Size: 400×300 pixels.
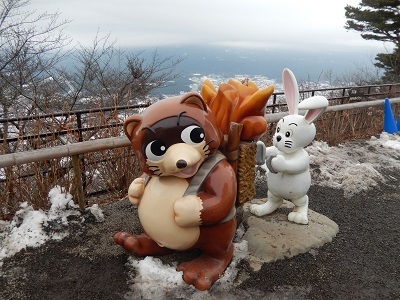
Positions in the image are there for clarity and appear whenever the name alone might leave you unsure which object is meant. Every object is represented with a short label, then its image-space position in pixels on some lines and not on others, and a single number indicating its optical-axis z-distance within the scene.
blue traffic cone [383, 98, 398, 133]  7.06
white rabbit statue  3.15
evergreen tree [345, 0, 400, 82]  14.98
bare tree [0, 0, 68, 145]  7.54
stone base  3.00
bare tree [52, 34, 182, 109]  8.85
